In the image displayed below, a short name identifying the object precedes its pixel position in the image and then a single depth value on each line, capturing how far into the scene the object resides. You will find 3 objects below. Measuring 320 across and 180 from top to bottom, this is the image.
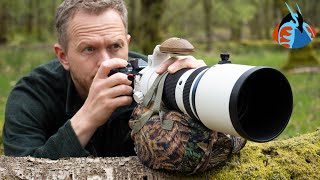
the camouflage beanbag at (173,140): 1.70
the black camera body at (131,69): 2.08
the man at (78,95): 2.06
